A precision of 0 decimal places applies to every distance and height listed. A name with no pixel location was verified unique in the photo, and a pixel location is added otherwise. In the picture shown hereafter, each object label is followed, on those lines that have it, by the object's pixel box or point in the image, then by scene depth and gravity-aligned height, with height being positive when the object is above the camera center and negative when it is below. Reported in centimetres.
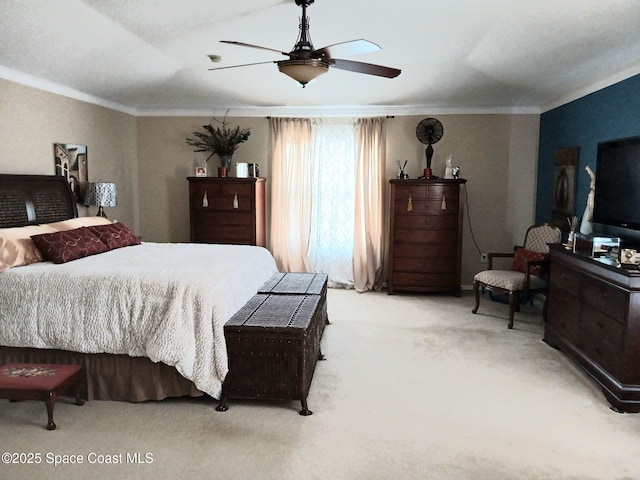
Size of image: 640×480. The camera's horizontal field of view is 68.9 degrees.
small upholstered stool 267 -111
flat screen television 362 +8
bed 296 -85
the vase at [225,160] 620 +44
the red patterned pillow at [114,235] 420 -40
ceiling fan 283 +85
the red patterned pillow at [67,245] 357 -42
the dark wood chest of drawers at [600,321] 302 -91
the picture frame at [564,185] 492 +13
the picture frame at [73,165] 490 +29
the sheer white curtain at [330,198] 625 -5
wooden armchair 473 -81
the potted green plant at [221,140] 620 +72
